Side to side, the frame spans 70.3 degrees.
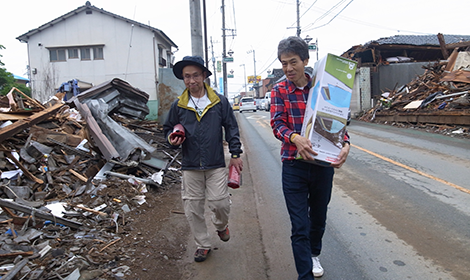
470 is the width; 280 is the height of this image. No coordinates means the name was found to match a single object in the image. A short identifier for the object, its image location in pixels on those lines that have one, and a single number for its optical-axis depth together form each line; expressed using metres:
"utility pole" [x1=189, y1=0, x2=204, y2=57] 9.06
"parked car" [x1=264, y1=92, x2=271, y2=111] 40.34
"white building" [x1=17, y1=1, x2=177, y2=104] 23.38
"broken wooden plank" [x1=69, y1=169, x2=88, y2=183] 5.68
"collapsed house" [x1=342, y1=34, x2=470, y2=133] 14.05
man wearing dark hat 3.36
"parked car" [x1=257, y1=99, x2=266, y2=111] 44.51
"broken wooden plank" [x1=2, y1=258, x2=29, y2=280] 2.82
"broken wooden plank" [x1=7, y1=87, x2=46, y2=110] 7.45
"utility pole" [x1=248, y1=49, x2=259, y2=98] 78.38
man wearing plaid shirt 2.64
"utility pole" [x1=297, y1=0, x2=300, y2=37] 31.65
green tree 27.56
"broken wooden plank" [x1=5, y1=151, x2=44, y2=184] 5.25
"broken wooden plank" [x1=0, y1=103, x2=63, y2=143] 5.67
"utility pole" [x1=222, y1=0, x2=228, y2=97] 32.18
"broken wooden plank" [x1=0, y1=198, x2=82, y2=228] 3.96
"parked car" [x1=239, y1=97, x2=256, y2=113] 37.28
